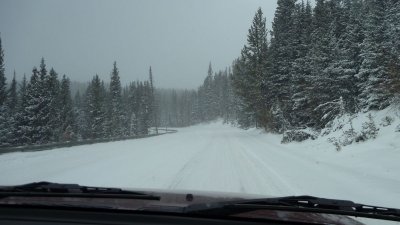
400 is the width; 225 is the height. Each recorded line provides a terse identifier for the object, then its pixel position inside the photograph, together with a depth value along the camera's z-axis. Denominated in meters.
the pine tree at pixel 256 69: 39.06
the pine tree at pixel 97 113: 63.53
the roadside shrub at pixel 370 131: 16.05
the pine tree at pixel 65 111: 64.50
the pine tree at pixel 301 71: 29.72
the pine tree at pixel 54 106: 50.68
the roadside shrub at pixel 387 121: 16.20
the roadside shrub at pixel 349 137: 17.35
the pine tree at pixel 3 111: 50.41
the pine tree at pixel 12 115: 50.89
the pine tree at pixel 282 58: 33.94
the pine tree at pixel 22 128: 47.66
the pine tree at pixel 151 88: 96.94
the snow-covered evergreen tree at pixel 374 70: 19.62
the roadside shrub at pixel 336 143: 17.06
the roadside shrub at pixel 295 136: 25.42
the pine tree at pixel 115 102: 71.50
